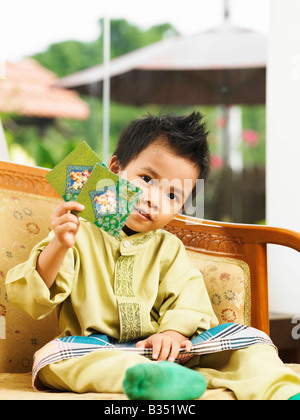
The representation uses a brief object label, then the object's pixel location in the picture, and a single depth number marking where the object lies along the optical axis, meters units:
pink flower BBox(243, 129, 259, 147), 6.50
